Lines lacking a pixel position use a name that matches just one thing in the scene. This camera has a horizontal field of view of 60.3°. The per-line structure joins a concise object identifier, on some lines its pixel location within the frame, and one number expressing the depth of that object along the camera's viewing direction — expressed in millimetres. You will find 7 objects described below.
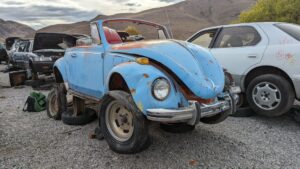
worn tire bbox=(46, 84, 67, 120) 5176
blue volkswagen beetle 2992
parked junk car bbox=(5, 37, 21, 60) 18734
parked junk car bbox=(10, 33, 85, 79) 9406
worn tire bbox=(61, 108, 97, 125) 4797
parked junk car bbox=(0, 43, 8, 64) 18203
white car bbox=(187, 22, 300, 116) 4434
